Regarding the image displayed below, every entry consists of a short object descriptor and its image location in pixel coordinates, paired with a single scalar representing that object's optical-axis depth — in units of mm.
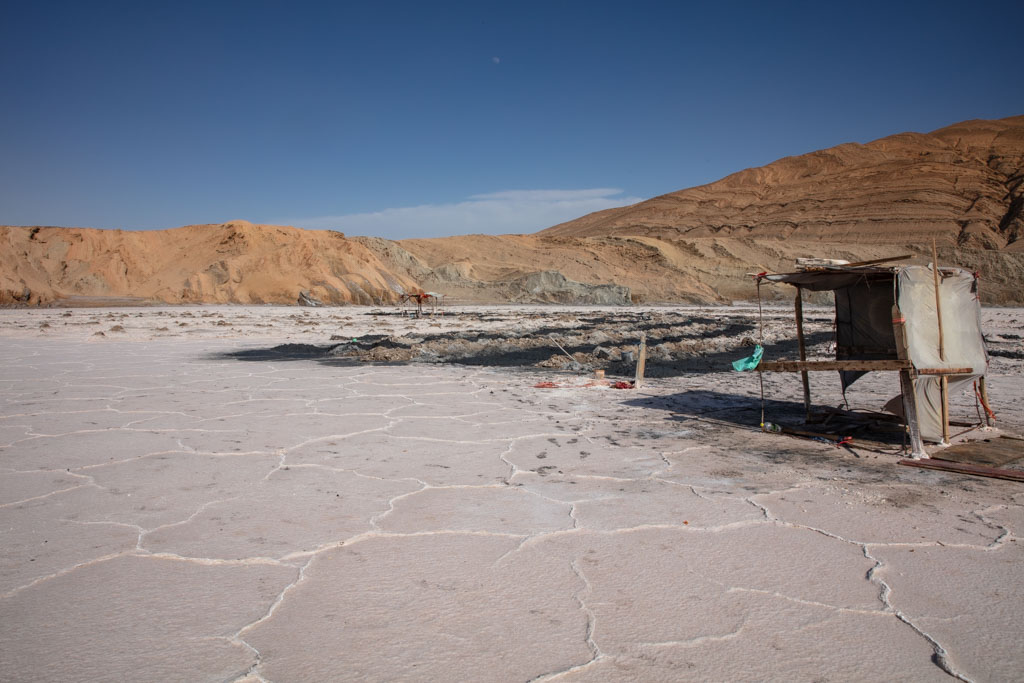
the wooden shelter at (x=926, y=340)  4410
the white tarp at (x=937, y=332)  4500
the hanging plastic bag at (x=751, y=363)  5238
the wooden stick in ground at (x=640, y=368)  7725
